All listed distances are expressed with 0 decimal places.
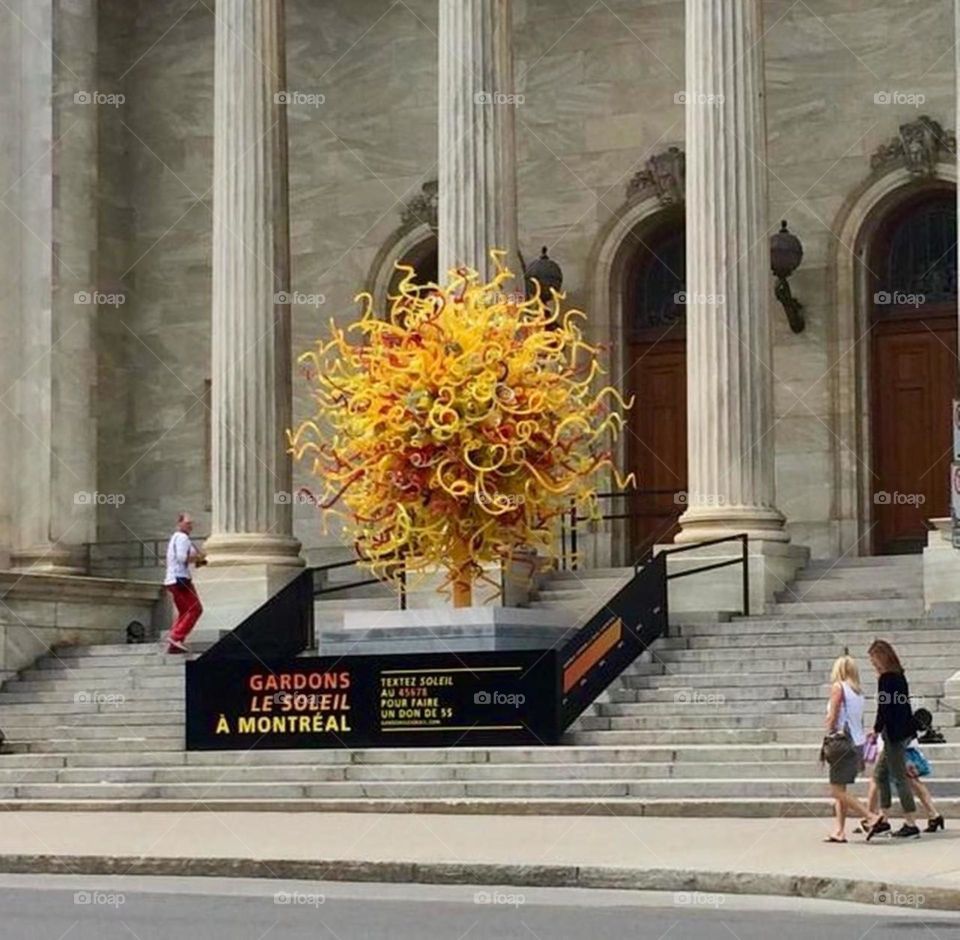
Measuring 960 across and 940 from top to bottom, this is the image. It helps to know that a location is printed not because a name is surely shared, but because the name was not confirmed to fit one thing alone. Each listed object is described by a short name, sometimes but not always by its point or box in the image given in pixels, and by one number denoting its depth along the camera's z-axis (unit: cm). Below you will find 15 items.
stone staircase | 2266
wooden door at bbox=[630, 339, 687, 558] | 3500
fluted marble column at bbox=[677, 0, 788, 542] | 2892
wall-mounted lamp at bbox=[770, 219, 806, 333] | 3325
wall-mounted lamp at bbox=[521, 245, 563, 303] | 3503
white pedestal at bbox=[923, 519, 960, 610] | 2686
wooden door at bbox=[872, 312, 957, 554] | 3325
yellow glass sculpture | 2667
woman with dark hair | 1919
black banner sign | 2466
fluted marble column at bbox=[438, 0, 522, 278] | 3059
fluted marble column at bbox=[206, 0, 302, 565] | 3195
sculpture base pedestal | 2617
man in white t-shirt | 3006
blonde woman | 1925
